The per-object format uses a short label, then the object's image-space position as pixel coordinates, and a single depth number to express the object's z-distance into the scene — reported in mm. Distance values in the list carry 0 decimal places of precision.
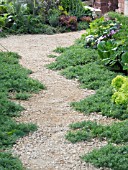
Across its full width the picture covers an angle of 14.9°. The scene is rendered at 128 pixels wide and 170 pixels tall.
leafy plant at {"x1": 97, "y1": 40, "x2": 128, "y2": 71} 7582
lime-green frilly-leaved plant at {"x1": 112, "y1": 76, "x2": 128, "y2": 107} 6145
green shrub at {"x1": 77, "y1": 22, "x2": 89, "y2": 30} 12368
